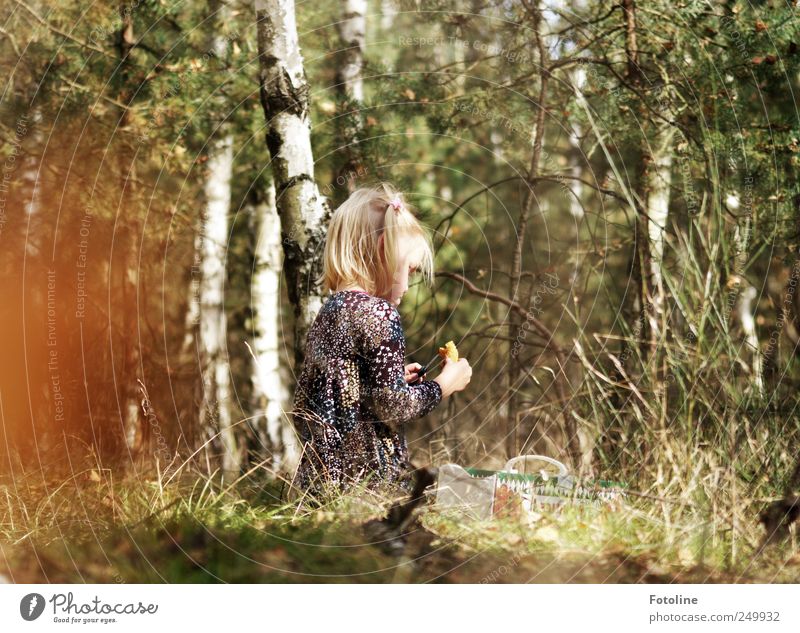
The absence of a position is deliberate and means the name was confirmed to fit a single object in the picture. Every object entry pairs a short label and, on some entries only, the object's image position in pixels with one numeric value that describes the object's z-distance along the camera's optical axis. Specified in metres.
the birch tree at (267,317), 5.84
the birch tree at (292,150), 4.03
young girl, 3.32
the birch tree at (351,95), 4.87
